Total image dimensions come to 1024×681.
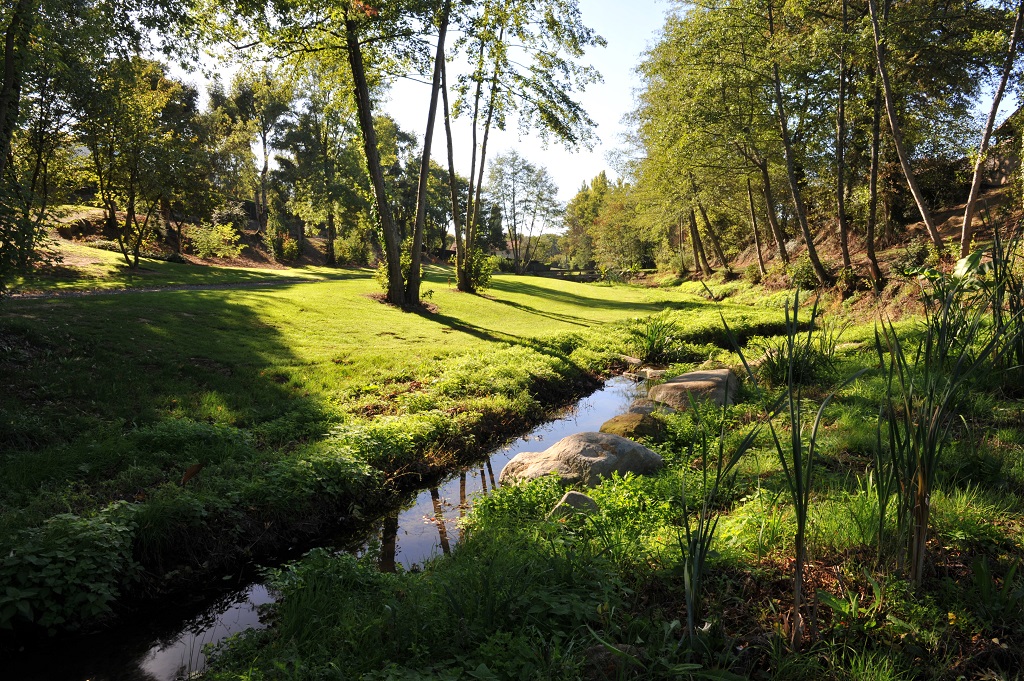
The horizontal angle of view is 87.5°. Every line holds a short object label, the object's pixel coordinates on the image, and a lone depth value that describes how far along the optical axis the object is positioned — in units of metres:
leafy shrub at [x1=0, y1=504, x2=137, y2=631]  3.66
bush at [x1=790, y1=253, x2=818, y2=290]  19.88
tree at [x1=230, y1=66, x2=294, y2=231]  41.74
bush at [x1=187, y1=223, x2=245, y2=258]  29.99
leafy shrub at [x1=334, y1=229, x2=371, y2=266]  39.62
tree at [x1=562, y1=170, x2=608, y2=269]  68.69
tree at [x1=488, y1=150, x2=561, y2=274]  55.91
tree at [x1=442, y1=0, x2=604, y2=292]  17.84
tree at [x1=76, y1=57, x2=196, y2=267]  17.84
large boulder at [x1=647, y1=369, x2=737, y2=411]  7.91
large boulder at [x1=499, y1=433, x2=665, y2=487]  5.48
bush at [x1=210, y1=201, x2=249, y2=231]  36.19
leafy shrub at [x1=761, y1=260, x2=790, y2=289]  23.05
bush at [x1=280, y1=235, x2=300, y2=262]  37.53
